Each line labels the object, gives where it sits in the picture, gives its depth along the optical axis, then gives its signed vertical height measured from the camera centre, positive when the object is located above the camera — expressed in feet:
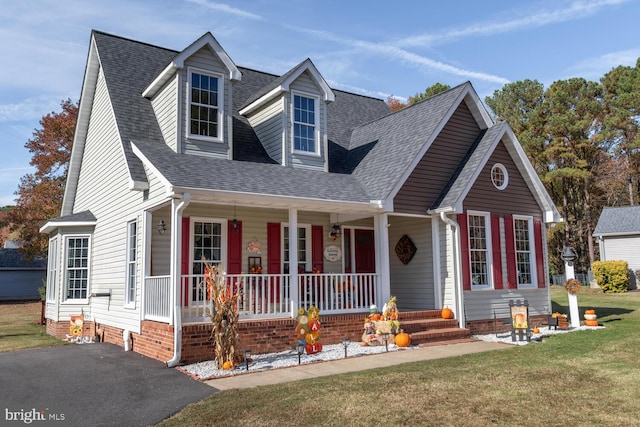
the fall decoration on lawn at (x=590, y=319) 44.73 -5.07
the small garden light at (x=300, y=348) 30.43 -4.95
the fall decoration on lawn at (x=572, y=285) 44.32 -1.95
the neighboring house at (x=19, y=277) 116.67 -0.80
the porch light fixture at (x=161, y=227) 38.09 +3.38
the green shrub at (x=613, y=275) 88.89 -2.26
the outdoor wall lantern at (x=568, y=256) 45.14 +0.69
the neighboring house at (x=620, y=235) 102.32 +5.77
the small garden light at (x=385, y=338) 35.55 -5.12
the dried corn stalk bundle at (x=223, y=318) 29.53 -2.92
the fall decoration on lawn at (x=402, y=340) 35.65 -5.30
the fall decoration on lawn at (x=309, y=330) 33.45 -4.20
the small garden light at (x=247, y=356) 29.43 -5.16
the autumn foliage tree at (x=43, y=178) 91.71 +17.86
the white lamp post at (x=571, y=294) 45.09 -2.79
